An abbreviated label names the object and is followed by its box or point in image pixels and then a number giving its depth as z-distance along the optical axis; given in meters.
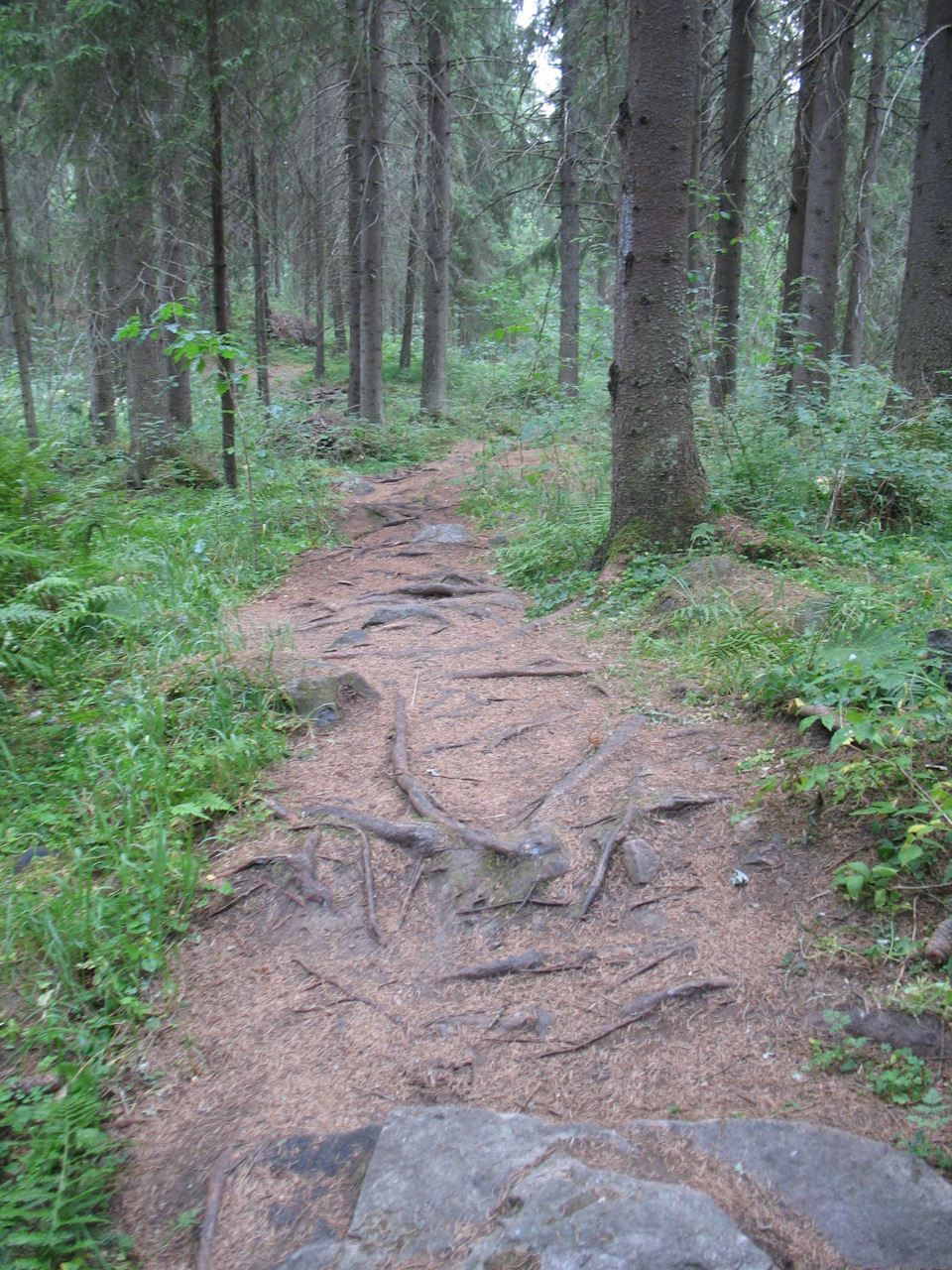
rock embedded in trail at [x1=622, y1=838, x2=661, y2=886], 3.17
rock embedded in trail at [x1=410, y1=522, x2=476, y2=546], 9.09
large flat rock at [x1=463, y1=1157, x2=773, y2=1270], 1.87
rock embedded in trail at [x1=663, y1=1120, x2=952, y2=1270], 1.86
